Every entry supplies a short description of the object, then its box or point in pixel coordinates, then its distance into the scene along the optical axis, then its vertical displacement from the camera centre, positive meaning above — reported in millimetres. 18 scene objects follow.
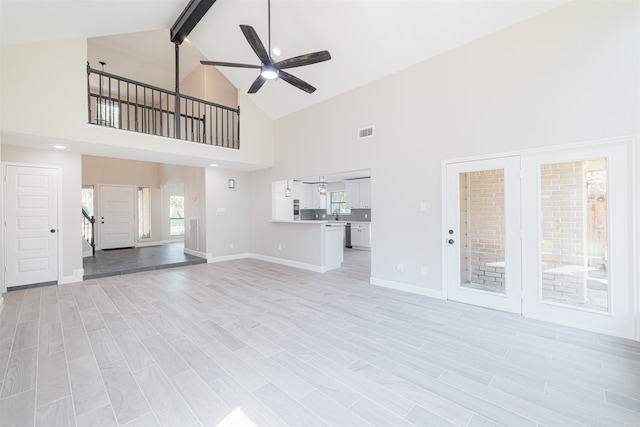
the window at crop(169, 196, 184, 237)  10750 -71
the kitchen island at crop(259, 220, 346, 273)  6008 -759
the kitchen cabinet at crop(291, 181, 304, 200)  9414 +785
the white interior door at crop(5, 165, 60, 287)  4688 -147
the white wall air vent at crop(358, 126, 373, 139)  4848 +1440
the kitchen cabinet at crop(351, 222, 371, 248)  9000 -763
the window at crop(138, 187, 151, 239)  10047 +86
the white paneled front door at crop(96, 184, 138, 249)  8812 -21
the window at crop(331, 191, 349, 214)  10062 +379
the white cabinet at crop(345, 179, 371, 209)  8941 +613
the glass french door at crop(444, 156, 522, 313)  3467 -318
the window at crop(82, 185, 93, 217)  8758 +544
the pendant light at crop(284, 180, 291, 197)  7195 +560
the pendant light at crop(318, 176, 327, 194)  8392 +823
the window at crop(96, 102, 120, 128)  9227 +3517
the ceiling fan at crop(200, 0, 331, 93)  3248 +1983
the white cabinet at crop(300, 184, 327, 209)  10094 +539
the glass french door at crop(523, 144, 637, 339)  2807 -341
